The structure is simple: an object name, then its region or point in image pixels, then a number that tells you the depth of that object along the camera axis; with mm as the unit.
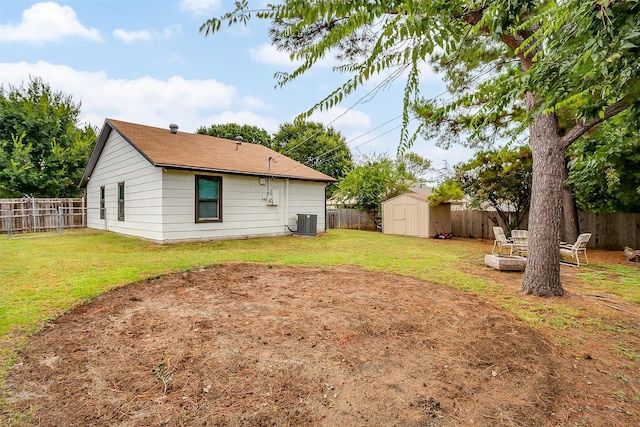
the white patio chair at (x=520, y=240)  7859
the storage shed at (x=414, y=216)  14039
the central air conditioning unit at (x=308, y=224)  12211
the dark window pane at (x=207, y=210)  9977
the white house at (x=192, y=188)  9336
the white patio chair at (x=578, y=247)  7386
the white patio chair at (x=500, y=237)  8336
